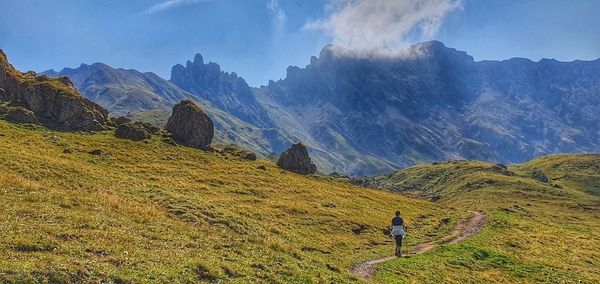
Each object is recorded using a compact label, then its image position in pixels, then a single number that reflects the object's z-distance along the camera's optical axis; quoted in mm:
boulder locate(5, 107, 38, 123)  82375
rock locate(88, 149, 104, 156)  72000
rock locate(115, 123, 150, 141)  92750
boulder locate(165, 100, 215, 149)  107750
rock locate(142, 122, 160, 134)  105125
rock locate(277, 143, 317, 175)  121750
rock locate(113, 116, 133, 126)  106700
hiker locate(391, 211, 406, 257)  40500
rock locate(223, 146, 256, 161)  112431
